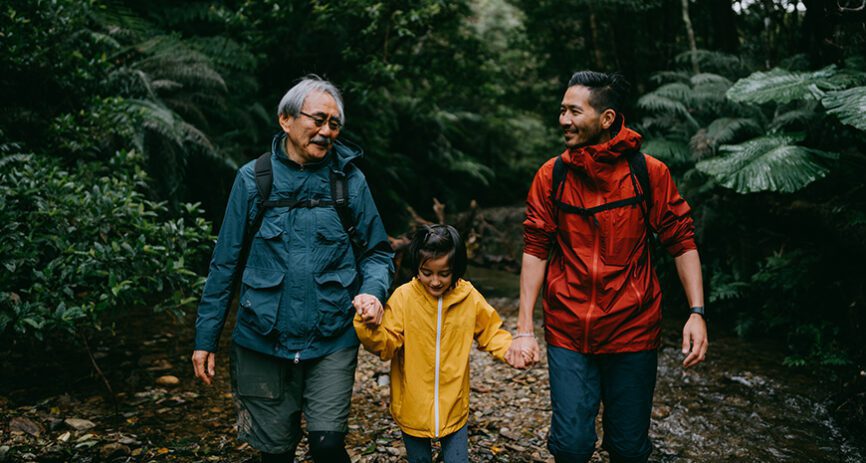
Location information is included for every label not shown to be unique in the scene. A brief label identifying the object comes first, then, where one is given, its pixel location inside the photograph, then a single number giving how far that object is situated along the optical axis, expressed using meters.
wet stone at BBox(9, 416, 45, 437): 3.49
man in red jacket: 2.52
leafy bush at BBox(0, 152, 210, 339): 3.38
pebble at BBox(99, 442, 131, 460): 3.38
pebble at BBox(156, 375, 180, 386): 4.43
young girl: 2.60
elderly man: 2.47
